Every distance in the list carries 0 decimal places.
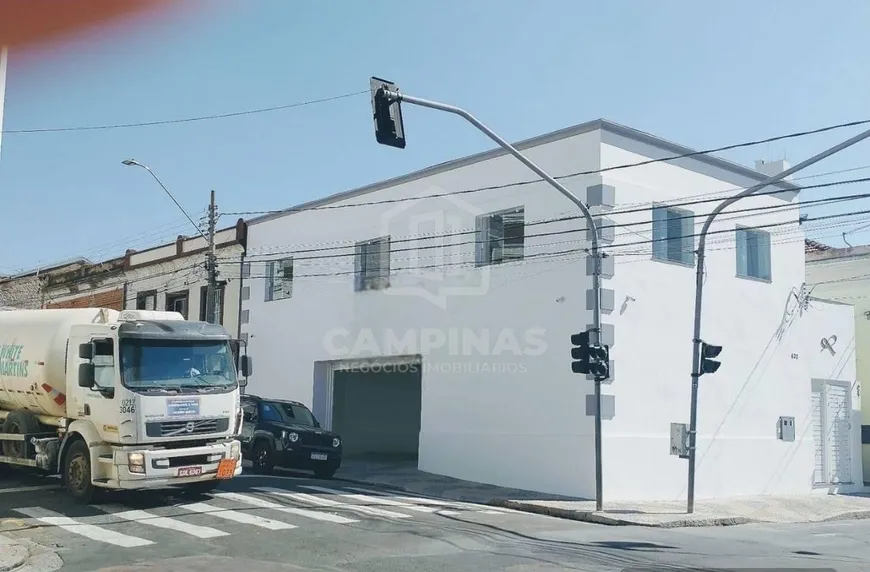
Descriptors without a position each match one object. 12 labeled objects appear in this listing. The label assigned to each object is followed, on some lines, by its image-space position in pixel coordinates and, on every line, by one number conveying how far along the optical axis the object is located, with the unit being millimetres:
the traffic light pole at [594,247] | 13984
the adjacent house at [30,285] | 36750
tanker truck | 13117
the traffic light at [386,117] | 12305
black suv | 18844
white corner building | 18781
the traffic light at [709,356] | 16266
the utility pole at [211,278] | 23203
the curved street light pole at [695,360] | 16203
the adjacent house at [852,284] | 27219
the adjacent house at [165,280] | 27969
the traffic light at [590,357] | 15781
